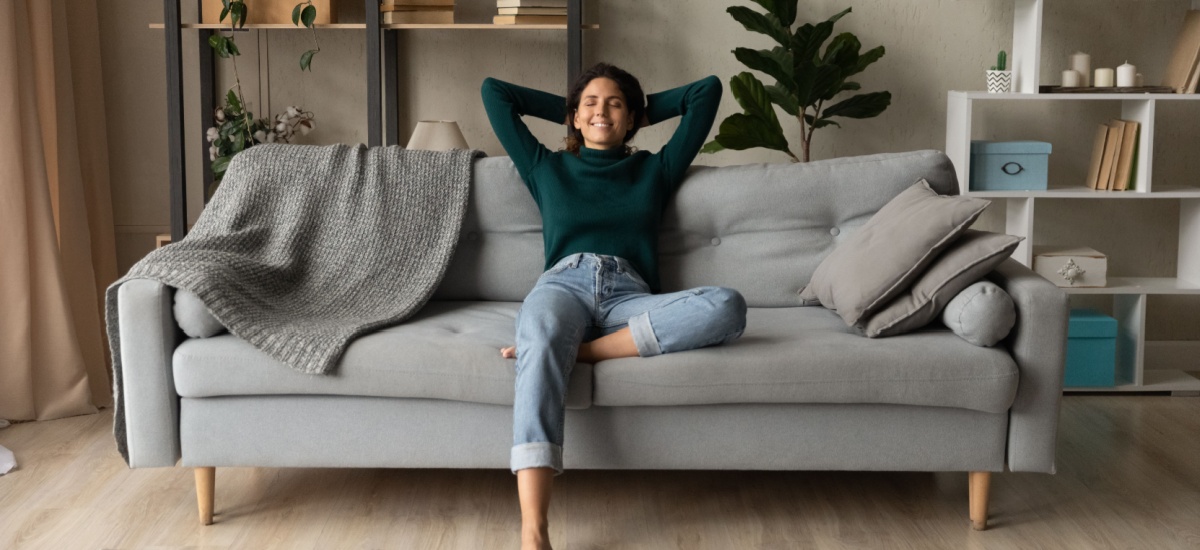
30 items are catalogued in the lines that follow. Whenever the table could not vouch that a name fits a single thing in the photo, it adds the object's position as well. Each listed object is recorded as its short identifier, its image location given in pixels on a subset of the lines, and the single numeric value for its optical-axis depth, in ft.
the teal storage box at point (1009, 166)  11.48
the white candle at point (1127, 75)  11.42
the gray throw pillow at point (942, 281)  7.46
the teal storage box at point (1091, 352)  11.28
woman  6.93
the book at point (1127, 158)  11.41
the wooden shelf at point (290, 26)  11.69
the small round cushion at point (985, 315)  7.25
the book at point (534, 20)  11.64
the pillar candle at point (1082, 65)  11.60
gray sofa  7.25
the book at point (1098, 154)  11.60
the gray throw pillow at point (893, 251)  7.59
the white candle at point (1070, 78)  11.55
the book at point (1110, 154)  11.48
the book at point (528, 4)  11.58
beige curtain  10.05
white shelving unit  11.32
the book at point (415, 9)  11.68
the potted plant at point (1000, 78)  11.60
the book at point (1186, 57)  11.34
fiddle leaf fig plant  11.59
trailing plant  11.49
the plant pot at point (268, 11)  11.72
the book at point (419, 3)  11.66
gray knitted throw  7.71
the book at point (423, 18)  11.68
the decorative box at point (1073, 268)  11.47
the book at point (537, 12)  11.61
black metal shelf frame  11.45
